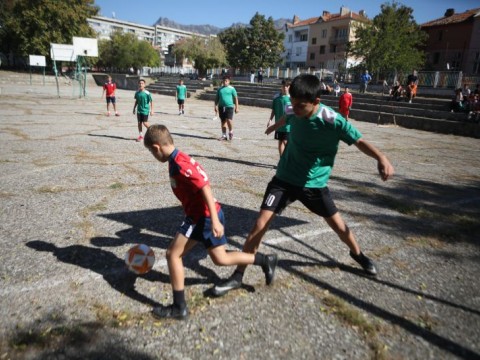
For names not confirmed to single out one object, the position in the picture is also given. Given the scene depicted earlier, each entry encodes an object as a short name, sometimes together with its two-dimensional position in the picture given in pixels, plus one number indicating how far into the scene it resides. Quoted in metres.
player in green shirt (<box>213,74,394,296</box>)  2.75
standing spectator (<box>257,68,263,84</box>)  37.86
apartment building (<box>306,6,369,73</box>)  58.12
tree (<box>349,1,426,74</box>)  24.66
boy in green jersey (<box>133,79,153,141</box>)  9.70
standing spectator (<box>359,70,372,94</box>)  24.78
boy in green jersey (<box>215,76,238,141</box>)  9.98
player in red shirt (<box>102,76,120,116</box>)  15.21
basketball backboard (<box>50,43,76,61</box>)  27.83
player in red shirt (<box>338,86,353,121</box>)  13.01
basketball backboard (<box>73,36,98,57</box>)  26.85
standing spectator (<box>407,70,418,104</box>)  20.33
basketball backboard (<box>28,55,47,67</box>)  34.41
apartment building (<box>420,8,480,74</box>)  38.56
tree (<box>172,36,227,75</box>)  62.28
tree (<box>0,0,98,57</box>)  45.84
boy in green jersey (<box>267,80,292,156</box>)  7.08
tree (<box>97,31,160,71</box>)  69.12
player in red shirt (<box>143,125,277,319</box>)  2.46
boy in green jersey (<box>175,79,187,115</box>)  17.66
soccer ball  2.92
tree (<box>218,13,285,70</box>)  61.09
